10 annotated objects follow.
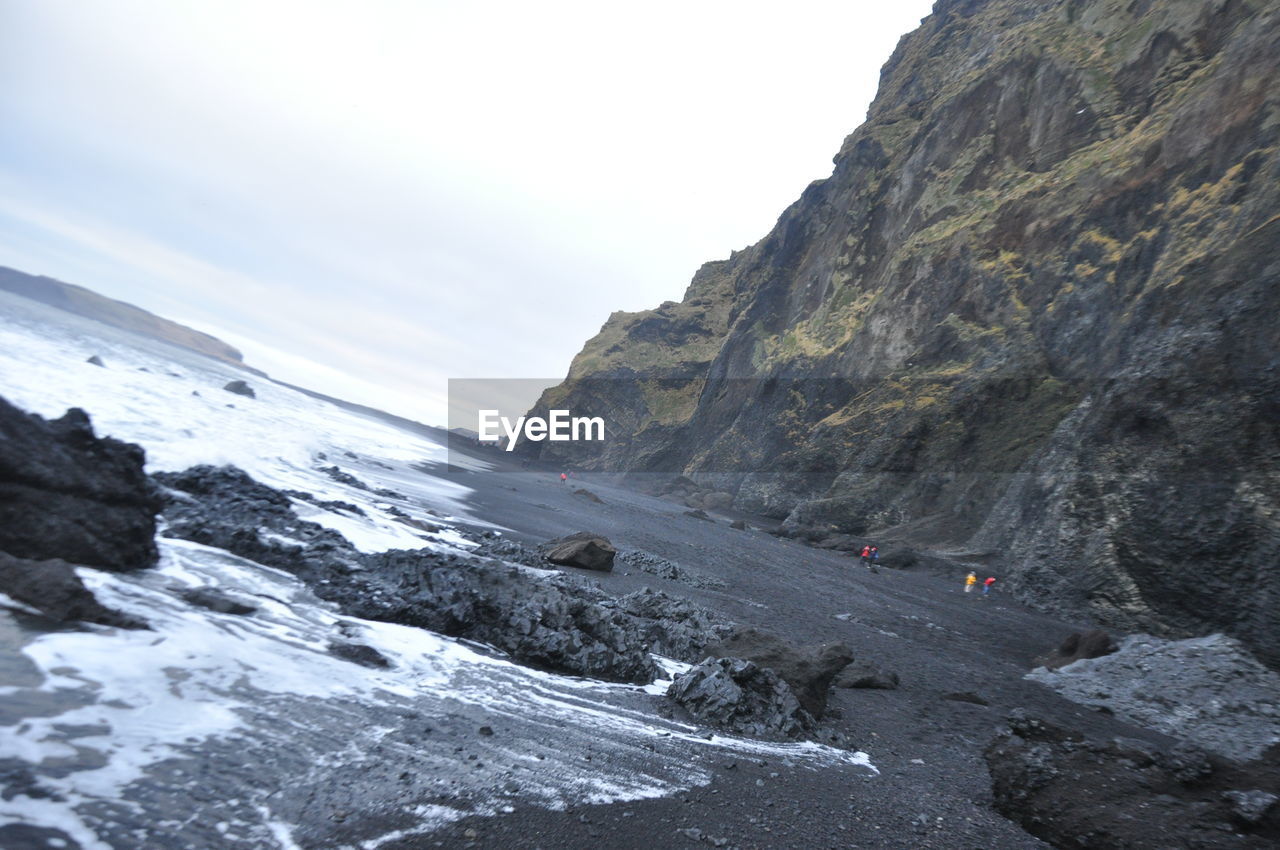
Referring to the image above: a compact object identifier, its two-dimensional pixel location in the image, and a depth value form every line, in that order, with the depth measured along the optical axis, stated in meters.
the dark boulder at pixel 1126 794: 4.84
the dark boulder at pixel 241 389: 49.91
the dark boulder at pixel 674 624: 9.18
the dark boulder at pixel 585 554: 13.81
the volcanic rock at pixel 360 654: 6.07
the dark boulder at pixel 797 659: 7.70
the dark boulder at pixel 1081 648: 12.00
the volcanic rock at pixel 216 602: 6.16
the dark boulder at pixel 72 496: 5.70
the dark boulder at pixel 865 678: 9.35
